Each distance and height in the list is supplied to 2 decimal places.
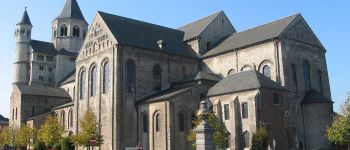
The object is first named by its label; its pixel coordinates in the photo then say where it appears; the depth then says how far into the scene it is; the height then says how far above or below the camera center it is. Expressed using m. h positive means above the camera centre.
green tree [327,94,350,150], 36.34 -1.17
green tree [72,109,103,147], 44.97 -1.51
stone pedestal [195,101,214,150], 23.55 -1.13
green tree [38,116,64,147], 53.41 -1.68
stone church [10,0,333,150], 41.28 +4.22
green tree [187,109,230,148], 38.84 -1.59
